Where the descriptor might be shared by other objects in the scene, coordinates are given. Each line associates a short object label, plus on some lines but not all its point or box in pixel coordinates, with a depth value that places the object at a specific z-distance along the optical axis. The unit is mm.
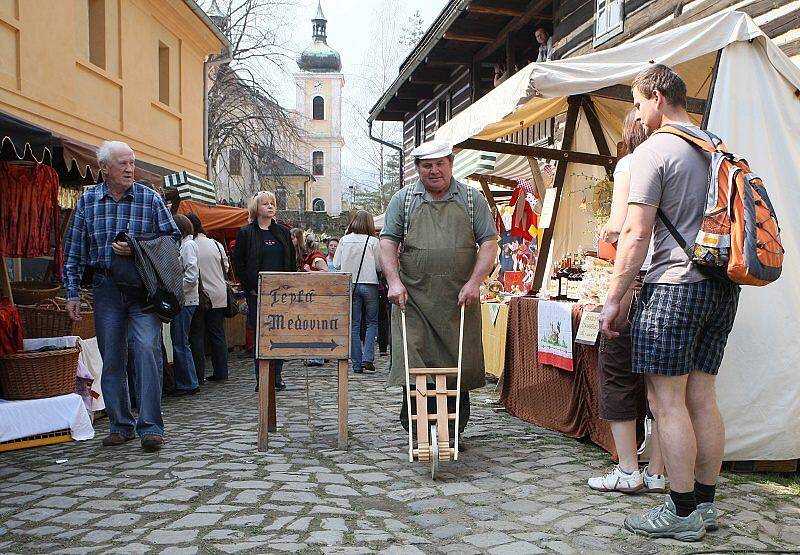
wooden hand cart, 4188
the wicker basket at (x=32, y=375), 5141
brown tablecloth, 4898
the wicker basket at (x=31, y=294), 6688
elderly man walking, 4840
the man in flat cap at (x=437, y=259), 4543
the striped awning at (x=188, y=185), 10820
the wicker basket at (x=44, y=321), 5770
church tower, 74875
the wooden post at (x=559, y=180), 6859
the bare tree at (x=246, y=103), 25281
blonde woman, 7293
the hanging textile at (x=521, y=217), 8336
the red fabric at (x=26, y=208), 6207
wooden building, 6492
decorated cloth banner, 5102
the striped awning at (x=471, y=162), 7598
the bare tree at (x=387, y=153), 35438
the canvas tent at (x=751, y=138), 4289
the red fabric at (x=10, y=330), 5285
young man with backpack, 3182
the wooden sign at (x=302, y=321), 4912
